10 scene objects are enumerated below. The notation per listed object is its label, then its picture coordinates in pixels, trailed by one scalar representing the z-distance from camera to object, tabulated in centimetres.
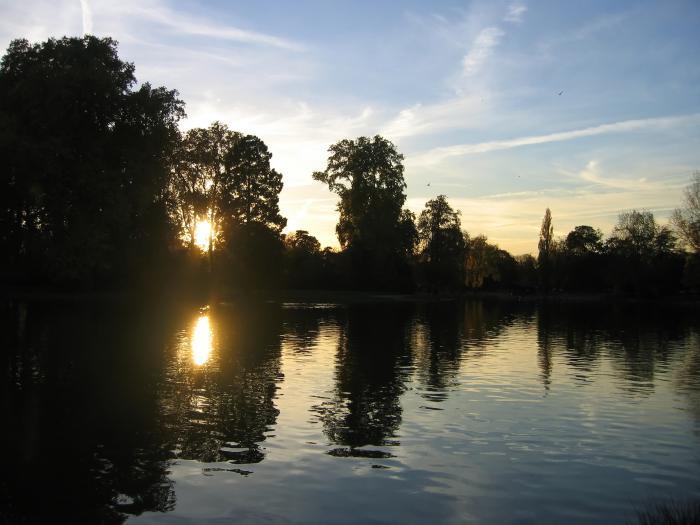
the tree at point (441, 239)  11894
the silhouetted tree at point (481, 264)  13688
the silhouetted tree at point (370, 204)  9406
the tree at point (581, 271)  14288
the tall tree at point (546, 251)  14500
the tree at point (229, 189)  8106
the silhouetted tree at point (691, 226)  7662
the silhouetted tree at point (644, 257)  11481
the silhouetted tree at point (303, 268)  10125
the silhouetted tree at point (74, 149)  4041
